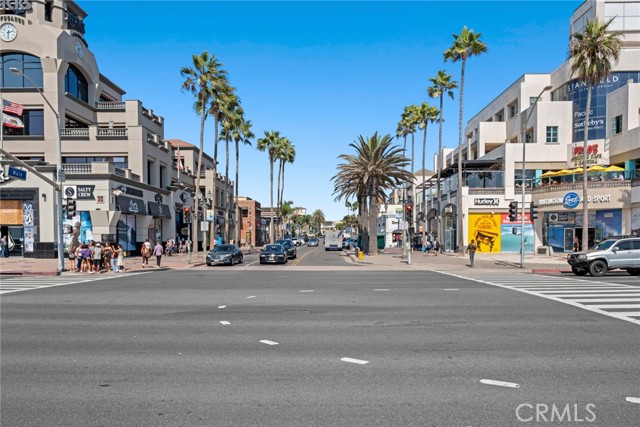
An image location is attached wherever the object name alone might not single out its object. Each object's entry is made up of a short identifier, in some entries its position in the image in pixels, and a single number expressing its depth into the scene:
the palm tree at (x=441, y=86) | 46.81
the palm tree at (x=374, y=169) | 45.16
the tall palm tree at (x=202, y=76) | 40.06
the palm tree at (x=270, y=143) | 70.62
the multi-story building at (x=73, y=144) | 35.88
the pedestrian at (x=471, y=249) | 30.09
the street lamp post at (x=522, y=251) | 29.34
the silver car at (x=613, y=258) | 22.81
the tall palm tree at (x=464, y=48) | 38.62
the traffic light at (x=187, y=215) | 35.36
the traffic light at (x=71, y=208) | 25.94
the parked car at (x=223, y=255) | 32.78
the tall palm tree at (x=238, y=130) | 51.25
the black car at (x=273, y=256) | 33.91
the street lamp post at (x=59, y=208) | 25.15
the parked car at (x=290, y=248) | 41.62
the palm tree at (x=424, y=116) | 54.19
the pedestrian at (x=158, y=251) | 29.44
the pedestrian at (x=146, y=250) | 29.47
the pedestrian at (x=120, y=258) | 26.47
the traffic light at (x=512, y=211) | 29.92
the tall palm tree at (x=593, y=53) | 29.77
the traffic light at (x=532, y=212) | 30.09
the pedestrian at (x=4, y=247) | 35.41
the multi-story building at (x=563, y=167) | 39.44
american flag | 33.14
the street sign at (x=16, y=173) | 23.52
